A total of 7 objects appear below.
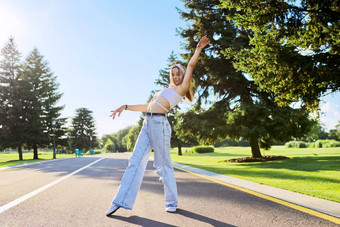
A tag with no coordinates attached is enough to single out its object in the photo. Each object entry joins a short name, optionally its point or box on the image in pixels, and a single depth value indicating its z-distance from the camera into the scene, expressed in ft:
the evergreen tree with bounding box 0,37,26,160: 91.40
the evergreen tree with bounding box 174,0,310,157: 43.78
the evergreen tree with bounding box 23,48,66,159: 95.09
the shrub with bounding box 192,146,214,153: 134.31
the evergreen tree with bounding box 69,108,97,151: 241.55
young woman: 11.40
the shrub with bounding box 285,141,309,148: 133.29
